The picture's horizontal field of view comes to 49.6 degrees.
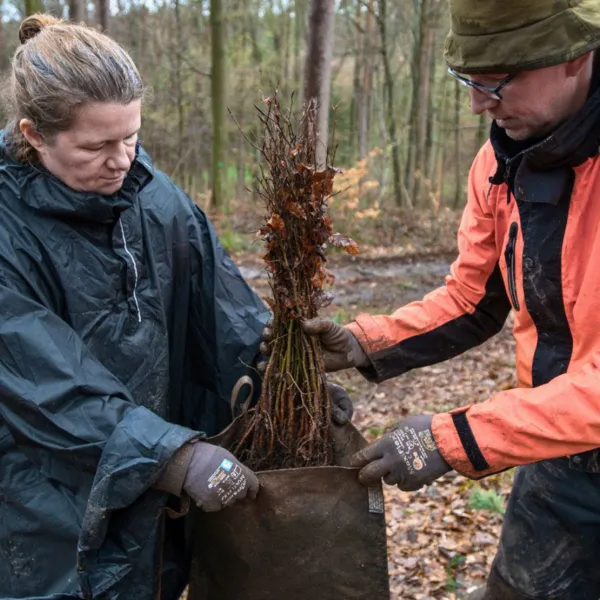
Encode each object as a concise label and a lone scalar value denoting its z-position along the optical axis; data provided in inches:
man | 68.9
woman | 69.2
